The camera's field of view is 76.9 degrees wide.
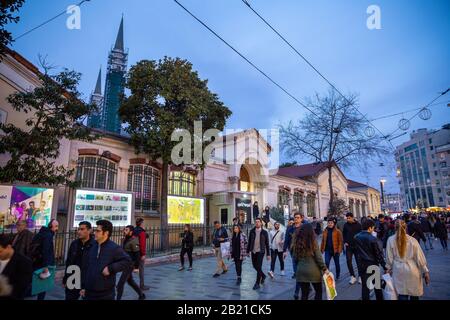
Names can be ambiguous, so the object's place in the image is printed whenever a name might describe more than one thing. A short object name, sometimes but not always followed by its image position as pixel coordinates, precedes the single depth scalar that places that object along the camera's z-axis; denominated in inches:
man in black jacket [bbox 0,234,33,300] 130.3
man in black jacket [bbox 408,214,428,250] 444.8
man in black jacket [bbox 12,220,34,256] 247.6
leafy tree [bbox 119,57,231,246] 588.1
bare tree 800.9
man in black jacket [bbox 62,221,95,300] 172.2
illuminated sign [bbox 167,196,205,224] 646.5
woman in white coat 179.5
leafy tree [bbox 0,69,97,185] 396.8
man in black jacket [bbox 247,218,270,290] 312.0
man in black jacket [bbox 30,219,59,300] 233.9
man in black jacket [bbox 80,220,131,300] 149.7
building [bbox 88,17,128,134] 3112.0
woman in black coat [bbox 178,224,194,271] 432.8
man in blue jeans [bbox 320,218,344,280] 339.6
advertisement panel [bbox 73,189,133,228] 468.1
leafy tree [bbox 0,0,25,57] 313.3
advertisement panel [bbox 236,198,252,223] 822.5
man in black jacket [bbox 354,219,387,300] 221.9
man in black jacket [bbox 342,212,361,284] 323.6
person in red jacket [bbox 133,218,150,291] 298.2
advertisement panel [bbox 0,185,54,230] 356.2
